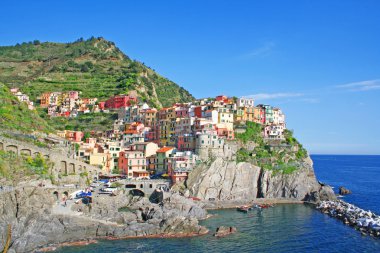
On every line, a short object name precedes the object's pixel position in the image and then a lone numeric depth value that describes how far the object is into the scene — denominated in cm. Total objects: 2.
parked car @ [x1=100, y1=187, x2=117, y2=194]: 6379
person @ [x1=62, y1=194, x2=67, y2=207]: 5633
